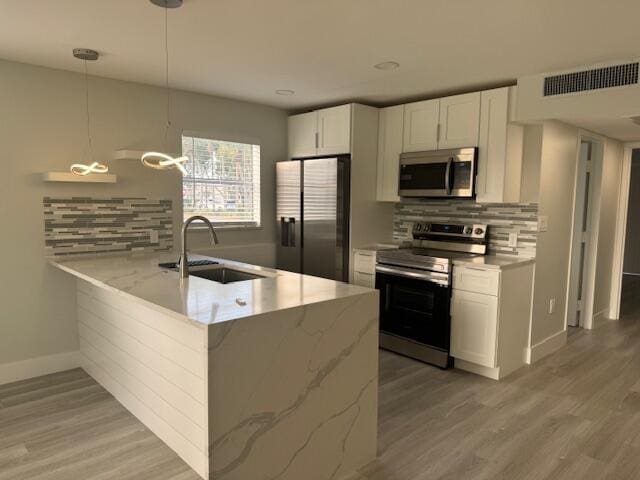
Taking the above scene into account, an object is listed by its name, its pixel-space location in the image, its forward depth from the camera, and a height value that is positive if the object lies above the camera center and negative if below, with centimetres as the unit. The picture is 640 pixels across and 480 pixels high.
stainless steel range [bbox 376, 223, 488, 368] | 371 -75
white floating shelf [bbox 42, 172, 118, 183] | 332 +13
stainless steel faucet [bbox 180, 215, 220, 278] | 272 -36
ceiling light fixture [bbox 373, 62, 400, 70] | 320 +95
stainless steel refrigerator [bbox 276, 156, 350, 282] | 426 -16
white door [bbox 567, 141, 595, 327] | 485 -29
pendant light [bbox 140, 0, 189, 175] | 223 +22
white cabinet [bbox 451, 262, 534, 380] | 347 -89
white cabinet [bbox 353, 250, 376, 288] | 421 -63
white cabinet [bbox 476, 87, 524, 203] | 357 +41
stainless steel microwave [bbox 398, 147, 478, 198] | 378 +24
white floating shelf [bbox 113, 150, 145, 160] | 353 +32
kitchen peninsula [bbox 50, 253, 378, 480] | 191 -81
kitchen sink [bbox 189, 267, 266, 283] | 317 -54
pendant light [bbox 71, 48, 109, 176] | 302 +59
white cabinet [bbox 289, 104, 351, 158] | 431 +66
